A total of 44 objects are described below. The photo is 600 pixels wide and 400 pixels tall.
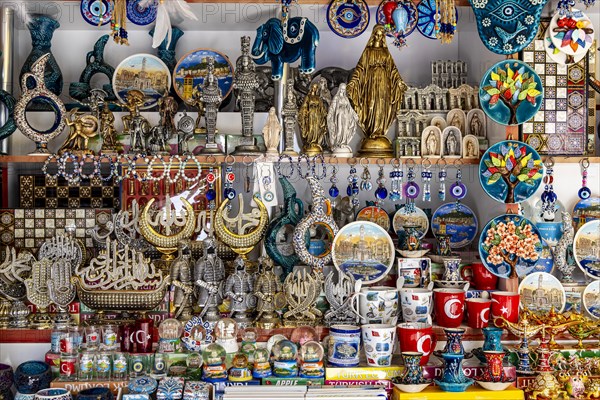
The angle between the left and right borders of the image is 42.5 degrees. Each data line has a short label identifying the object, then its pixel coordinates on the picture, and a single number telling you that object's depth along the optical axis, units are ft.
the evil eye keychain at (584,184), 9.46
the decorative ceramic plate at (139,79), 10.13
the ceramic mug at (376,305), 9.23
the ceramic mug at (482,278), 9.71
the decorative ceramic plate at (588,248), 9.64
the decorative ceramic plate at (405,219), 10.32
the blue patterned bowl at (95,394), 8.16
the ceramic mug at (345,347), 8.82
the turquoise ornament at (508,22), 9.25
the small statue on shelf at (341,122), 9.56
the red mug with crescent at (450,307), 9.24
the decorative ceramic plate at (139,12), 9.71
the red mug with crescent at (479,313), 9.25
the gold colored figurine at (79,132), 9.52
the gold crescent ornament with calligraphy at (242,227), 9.51
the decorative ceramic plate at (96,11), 9.44
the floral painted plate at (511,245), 9.44
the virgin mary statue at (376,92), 9.62
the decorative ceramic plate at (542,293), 9.57
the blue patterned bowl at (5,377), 8.73
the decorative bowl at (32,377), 8.63
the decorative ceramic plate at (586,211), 9.76
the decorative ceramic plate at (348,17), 9.55
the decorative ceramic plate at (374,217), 10.24
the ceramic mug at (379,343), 8.79
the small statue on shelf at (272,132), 9.53
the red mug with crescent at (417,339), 8.82
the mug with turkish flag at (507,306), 9.19
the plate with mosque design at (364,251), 9.74
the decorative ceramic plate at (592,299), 9.58
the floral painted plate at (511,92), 9.38
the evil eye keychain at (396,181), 9.46
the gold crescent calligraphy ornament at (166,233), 9.54
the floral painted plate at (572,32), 9.32
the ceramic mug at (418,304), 9.23
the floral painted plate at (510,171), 9.37
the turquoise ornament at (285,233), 9.65
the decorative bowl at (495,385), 8.59
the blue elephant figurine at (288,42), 9.40
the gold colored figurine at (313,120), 9.64
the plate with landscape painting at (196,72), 10.16
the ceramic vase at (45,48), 9.94
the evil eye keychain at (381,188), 9.71
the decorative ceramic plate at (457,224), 10.32
